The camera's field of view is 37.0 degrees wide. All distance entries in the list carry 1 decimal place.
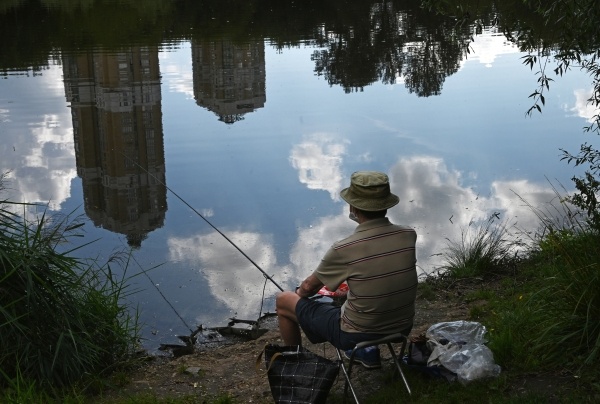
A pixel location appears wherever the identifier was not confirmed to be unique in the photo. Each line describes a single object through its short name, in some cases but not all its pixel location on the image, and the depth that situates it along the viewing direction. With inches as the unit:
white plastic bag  163.8
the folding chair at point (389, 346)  156.0
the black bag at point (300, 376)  154.4
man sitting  156.1
